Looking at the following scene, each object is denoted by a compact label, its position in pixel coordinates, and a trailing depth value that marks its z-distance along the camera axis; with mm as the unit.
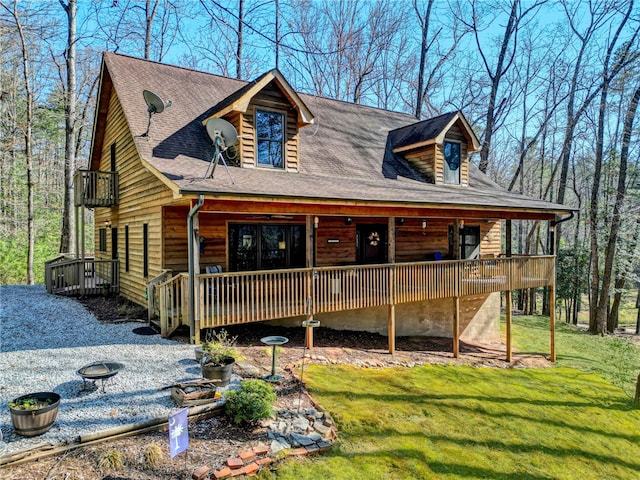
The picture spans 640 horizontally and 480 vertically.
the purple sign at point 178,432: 3871
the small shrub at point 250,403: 5113
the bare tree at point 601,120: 20000
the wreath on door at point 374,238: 13477
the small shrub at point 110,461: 4082
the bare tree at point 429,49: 23219
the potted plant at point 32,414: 4371
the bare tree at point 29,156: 17656
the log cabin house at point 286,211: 8633
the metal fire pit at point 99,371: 5488
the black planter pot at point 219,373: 6059
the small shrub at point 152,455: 4203
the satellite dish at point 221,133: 8738
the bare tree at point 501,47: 22547
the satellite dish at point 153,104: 9742
